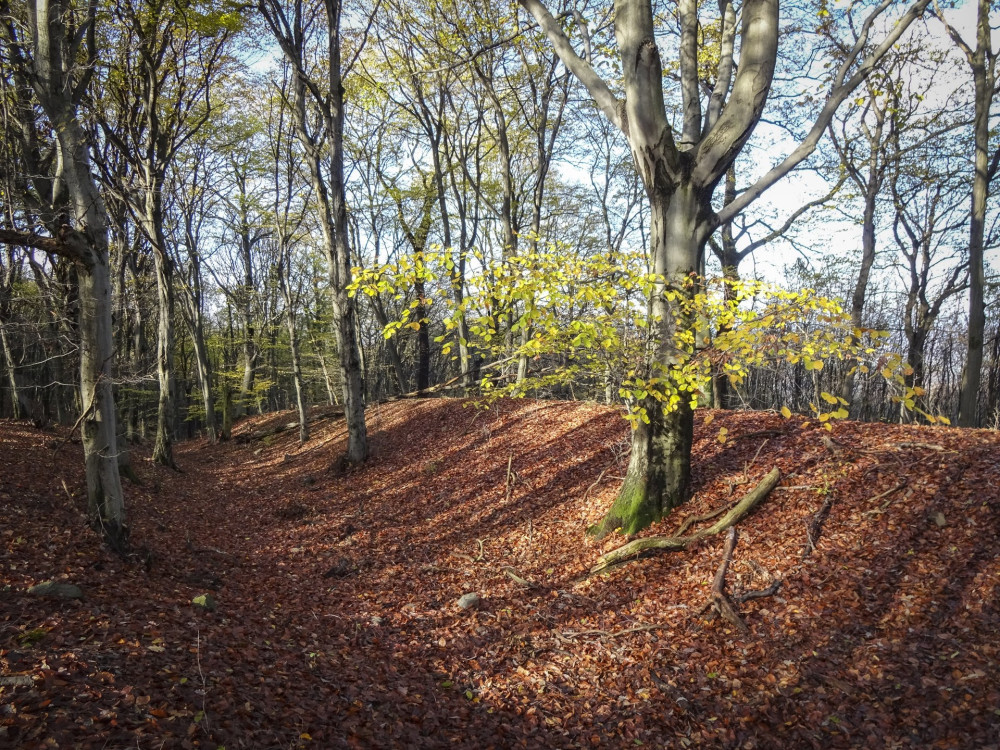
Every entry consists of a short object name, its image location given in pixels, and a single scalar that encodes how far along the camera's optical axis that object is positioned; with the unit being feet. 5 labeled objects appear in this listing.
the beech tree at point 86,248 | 18.48
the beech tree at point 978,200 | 37.35
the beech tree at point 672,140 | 18.65
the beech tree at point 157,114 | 43.45
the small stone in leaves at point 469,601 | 21.13
